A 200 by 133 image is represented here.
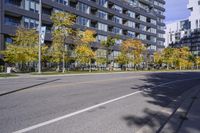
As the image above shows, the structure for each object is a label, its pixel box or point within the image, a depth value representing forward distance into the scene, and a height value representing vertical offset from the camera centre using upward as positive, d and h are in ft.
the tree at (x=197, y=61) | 203.27 +5.95
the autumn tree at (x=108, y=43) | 103.02 +16.39
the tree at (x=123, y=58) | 115.80 +6.03
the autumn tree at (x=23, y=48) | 67.09 +8.69
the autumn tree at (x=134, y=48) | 116.14 +14.01
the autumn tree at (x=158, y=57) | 154.46 +8.91
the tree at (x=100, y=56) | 101.67 +7.22
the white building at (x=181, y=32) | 293.64 +68.08
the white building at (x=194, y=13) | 265.66 +96.08
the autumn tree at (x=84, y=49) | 87.25 +10.07
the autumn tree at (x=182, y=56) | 159.74 +10.31
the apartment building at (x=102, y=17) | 82.09 +38.71
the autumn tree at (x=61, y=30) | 74.57 +18.30
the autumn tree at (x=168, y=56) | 152.63 +9.98
